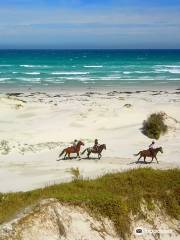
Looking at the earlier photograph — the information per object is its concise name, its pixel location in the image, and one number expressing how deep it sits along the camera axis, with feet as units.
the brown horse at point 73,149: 75.25
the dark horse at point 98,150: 74.42
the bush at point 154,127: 90.99
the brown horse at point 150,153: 72.28
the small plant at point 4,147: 80.00
